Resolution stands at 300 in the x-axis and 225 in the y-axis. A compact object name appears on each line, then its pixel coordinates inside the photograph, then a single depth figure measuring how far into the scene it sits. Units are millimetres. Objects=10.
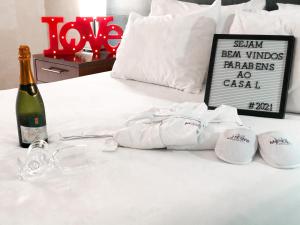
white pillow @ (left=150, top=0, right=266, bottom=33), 1797
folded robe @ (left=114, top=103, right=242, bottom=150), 1038
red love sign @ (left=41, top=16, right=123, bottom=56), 2609
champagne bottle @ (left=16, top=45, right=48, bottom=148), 1049
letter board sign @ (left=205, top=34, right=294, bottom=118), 1423
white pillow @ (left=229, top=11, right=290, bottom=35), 1506
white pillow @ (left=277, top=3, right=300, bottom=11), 1718
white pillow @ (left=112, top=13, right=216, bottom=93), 1715
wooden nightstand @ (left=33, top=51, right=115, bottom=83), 2414
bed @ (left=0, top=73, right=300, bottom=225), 750
